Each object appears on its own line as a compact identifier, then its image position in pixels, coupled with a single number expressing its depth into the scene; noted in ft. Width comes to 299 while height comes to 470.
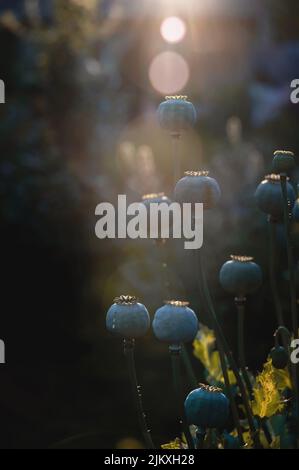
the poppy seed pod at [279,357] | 4.66
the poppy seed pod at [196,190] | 4.56
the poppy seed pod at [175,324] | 4.52
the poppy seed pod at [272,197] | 4.72
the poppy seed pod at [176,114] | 4.79
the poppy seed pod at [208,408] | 4.45
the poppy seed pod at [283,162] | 4.53
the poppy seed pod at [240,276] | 4.67
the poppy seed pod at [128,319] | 4.54
